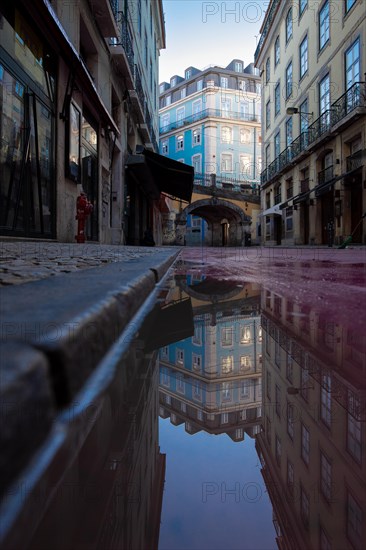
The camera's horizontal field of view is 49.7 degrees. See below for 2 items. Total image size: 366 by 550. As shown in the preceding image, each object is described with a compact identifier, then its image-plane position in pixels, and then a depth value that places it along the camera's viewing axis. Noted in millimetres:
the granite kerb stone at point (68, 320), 628
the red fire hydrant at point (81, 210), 7691
